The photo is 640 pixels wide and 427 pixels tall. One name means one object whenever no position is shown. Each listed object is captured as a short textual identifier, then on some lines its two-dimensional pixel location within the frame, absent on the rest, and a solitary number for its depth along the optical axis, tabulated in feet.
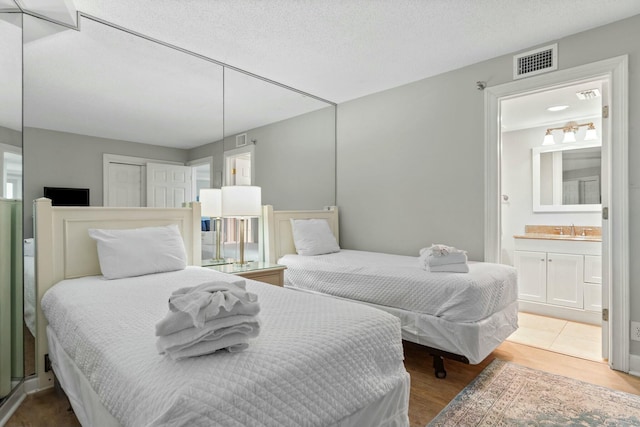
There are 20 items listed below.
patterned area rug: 5.99
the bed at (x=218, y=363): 3.04
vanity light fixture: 13.21
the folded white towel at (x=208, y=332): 3.41
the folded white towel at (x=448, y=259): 8.32
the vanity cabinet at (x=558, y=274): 11.39
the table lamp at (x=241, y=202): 9.57
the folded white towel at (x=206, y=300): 3.54
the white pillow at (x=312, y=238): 11.53
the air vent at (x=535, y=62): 9.02
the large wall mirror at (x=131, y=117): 7.27
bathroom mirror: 13.17
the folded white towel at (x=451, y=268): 8.18
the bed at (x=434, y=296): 7.29
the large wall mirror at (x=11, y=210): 6.26
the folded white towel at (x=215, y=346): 3.40
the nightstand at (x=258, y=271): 8.88
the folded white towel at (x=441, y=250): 8.38
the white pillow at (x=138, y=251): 7.16
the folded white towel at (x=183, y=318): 3.50
